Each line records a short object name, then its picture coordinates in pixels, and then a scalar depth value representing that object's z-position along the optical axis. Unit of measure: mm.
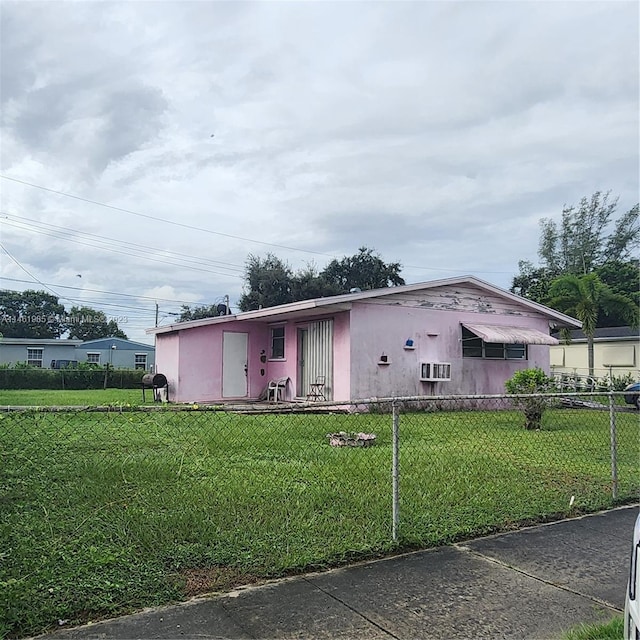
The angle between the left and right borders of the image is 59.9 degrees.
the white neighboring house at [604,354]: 24156
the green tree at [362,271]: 39000
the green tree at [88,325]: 52500
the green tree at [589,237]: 39188
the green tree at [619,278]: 33500
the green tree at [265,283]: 35594
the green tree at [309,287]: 35500
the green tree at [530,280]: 38719
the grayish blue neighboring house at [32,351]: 34469
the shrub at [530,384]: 10766
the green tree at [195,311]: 44925
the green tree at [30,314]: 49375
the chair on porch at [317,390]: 14052
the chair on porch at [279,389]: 15719
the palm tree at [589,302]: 21031
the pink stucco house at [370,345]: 13617
